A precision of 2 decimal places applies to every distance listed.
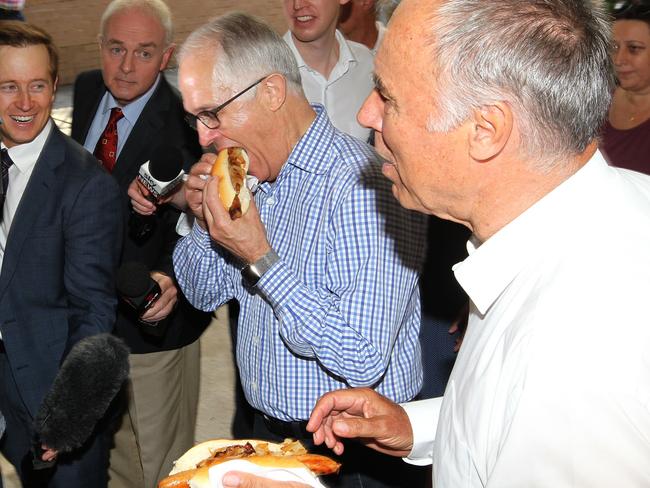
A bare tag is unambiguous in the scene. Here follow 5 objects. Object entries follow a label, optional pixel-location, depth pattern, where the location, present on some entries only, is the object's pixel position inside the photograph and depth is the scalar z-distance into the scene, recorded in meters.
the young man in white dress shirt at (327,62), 4.03
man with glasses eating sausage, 2.19
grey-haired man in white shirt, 1.28
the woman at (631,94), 3.69
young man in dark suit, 2.89
